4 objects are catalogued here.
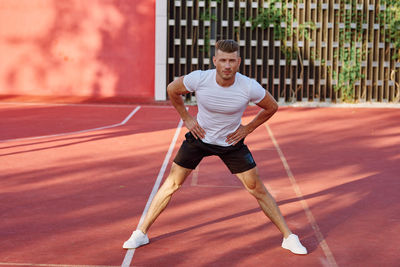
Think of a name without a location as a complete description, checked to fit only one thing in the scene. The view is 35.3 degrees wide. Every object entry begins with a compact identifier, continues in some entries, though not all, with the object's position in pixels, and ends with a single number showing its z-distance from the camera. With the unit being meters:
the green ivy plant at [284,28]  16.97
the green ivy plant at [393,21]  17.06
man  4.72
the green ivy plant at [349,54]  17.19
